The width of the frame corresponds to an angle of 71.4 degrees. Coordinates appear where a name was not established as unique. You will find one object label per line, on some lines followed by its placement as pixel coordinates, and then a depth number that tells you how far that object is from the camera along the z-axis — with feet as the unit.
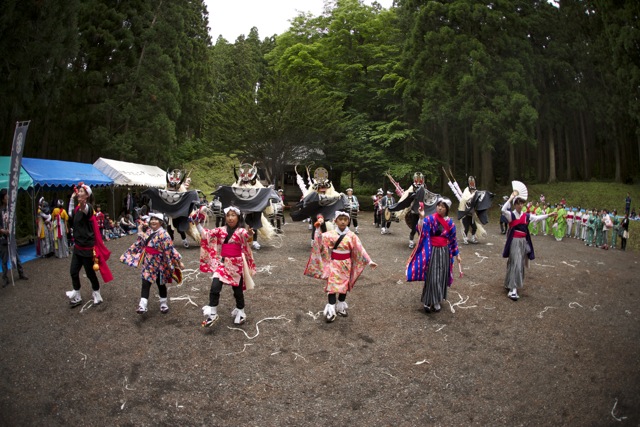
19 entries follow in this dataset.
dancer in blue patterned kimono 23.11
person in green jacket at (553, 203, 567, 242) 52.65
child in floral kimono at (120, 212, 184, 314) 21.79
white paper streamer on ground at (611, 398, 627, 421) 13.60
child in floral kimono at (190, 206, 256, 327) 20.47
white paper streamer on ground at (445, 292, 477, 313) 24.13
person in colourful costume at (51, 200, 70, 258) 38.22
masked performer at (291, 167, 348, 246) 39.99
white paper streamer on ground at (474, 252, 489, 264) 38.29
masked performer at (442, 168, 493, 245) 45.55
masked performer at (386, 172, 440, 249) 41.50
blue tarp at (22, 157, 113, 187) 38.73
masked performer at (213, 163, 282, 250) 40.11
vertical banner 26.78
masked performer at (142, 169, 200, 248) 39.68
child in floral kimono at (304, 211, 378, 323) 21.68
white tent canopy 52.75
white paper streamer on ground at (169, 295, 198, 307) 24.39
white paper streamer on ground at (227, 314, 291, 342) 19.90
